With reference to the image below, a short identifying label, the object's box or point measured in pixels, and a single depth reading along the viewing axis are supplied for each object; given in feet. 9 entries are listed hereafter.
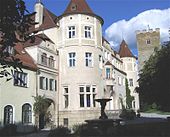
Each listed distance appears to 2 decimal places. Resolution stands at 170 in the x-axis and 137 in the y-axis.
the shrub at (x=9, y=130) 48.85
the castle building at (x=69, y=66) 65.22
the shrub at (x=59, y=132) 36.14
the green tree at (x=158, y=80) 49.37
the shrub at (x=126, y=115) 79.58
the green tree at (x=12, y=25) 14.14
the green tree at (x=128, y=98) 100.85
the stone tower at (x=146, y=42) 167.42
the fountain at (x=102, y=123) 39.90
